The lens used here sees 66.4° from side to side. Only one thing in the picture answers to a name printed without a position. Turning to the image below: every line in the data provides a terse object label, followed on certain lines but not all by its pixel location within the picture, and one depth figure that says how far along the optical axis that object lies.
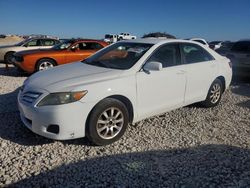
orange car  6.81
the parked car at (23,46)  9.11
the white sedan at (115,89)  2.64
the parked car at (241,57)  6.46
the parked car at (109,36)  32.82
